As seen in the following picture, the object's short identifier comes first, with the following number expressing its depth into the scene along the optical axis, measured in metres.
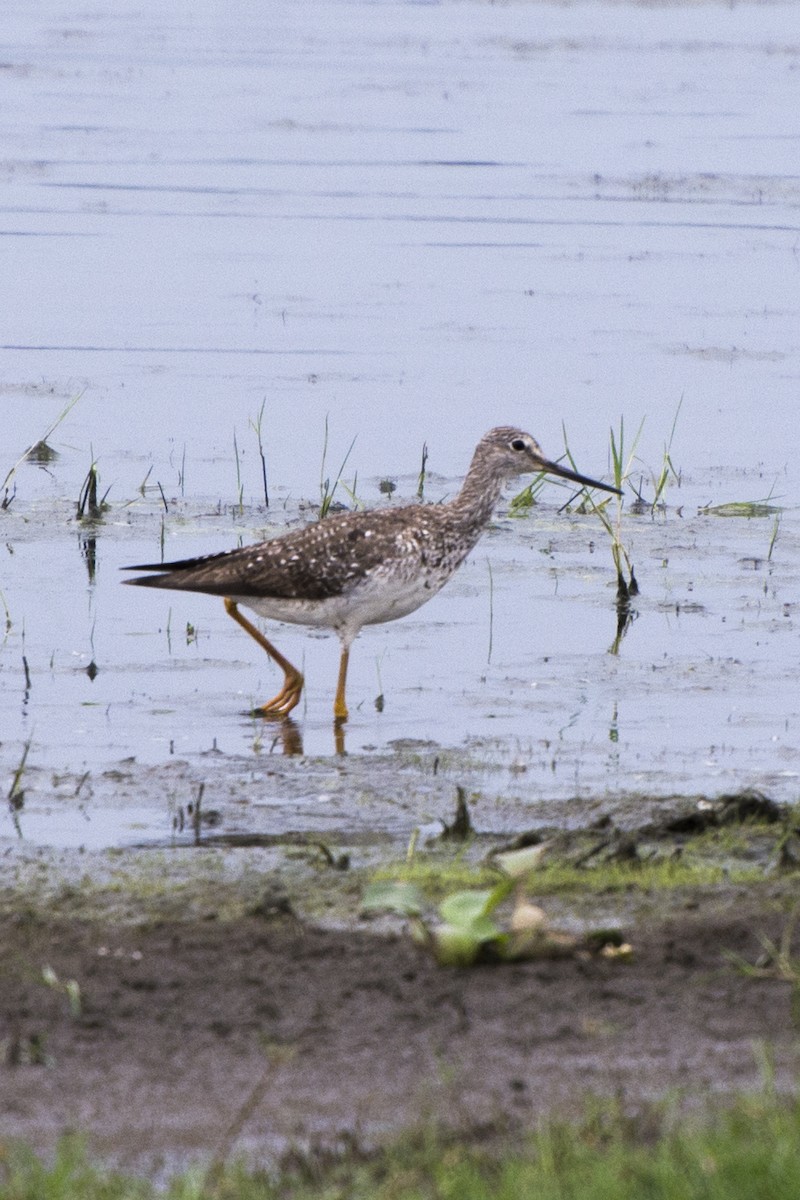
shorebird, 16.36
